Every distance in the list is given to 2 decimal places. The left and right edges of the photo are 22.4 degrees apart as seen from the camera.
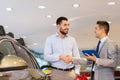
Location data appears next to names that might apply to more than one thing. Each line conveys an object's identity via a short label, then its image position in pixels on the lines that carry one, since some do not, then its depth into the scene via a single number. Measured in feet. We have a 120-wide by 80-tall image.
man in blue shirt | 13.96
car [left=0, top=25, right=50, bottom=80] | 7.65
